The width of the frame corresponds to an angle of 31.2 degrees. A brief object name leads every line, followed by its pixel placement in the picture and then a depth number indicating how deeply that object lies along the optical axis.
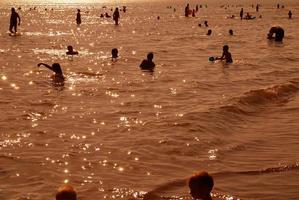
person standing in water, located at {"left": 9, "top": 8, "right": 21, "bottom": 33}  32.60
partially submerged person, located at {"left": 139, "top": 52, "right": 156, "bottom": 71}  19.95
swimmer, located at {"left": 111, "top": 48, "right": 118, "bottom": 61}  22.50
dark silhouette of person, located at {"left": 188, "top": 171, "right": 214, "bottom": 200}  5.64
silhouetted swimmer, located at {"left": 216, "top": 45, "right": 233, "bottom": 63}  21.70
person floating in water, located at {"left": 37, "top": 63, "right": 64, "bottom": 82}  17.09
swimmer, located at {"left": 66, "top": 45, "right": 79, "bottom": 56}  23.62
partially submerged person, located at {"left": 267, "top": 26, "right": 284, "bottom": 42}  31.33
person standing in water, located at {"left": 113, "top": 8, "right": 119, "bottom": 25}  47.51
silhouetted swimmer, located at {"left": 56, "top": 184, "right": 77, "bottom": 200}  5.32
